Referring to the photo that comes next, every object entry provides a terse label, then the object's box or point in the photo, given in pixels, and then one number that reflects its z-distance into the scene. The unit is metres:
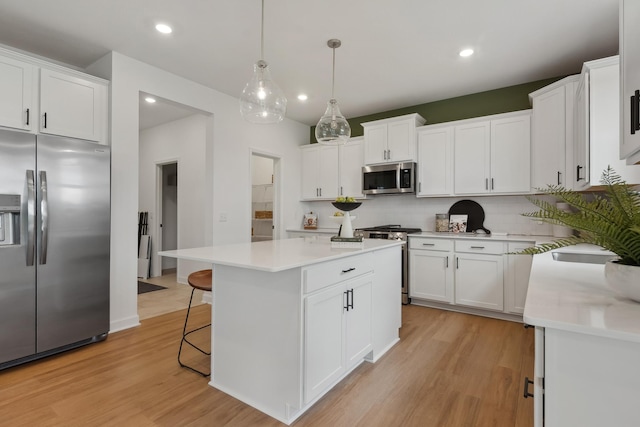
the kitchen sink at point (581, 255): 2.28
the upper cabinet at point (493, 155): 3.59
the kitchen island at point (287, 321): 1.77
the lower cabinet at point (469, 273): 3.39
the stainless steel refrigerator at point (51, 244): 2.34
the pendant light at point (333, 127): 2.79
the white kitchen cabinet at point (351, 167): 4.88
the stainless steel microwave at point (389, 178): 4.25
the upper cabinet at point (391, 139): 4.27
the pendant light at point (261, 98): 2.18
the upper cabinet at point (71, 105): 2.68
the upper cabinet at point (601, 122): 2.53
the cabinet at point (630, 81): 1.04
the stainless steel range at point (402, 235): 4.03
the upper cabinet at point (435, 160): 4.07
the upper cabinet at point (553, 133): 3.10
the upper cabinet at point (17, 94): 2.46
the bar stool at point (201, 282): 2.35
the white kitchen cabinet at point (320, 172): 5.14
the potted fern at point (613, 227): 0.94
